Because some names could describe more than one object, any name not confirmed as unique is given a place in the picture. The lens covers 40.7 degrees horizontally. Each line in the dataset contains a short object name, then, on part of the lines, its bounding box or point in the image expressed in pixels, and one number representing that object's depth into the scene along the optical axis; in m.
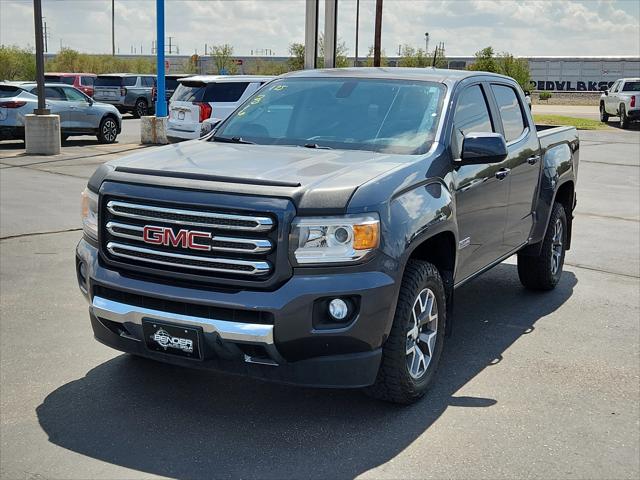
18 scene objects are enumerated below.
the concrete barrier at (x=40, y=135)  18.64
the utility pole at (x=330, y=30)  18.58
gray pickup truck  4.19
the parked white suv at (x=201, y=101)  17.96
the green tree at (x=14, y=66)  57.03
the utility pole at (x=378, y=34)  29.56
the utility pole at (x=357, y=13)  72.04
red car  34.47
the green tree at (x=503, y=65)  50.50
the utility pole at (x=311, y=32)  18.44
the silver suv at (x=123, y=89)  34.06
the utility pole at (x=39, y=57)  18.50
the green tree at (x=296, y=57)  55.94
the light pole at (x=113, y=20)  96.62
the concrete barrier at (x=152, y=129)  22.05
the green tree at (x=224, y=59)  75.50
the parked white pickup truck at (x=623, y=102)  32.34
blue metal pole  21.58
